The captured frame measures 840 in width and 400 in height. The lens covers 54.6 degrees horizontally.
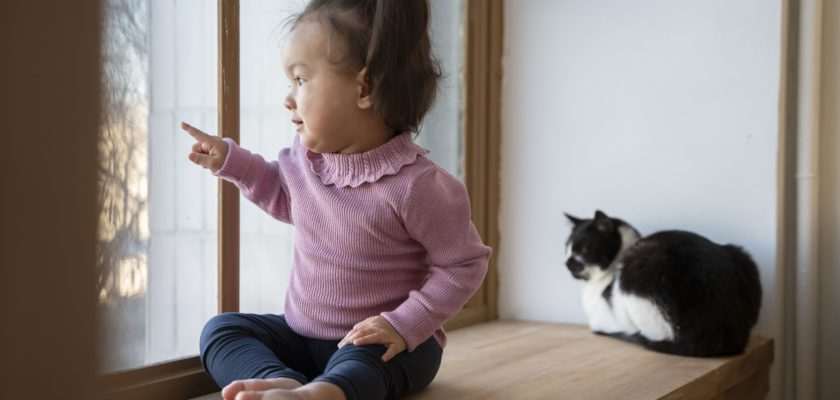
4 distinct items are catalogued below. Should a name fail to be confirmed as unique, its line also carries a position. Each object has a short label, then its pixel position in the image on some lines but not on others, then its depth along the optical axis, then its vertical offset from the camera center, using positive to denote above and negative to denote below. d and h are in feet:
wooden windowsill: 4.01 -1.06
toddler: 3.59 -0.09
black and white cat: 4.96 -0.71
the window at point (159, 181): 3.45 +0.01
